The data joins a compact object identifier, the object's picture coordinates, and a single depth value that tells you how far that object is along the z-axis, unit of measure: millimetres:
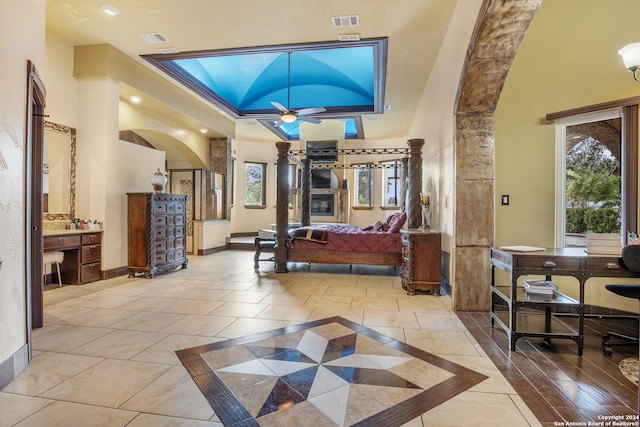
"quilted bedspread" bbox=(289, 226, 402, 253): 5543
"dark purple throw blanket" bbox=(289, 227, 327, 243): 5742
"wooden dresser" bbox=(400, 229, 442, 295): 4430
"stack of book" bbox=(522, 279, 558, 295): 2797
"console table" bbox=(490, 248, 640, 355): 2527
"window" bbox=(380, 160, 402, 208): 10733
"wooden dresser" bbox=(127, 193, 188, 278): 5320
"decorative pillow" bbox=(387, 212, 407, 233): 5609
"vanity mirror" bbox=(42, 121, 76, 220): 4887
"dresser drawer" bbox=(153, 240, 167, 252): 5454
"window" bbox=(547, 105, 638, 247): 3654
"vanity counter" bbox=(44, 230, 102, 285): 4662
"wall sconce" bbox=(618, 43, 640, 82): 2592
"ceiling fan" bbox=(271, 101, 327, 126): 6062
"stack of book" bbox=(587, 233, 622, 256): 2613
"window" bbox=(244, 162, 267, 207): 11094
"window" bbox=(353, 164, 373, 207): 11031
